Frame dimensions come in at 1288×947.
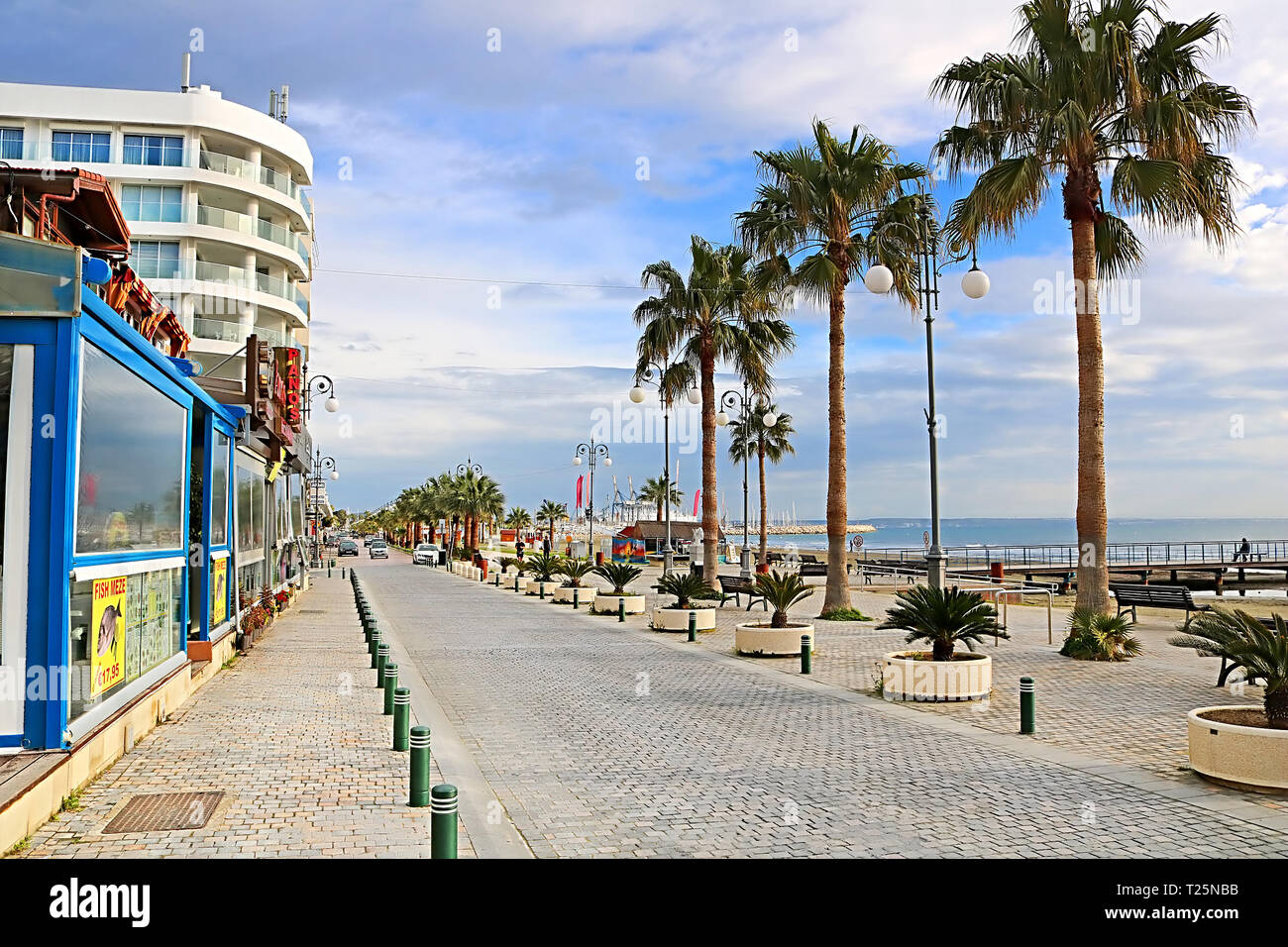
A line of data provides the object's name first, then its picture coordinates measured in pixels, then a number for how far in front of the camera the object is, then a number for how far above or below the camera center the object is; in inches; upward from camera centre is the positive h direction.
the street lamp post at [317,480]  2325.2 +64.8
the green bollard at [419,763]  298.0 -75.5
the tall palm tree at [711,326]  1186.0 +221.8
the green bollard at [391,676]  433.7 -72.1
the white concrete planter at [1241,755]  309.9 -76.1
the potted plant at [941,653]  501.7 -74.0
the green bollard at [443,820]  229.5 -71.3
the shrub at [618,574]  1094.4 -70.6
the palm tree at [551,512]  3634.1 -10.5
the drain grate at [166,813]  270.5 -86.1
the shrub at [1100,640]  627.5 -80.6
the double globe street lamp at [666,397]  1162.6 +134.6
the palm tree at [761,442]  2288.4 +169.5
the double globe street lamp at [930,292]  679.7 +153.6
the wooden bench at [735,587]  1059.2 -82.1
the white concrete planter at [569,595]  1253.1 -108.1
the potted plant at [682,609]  870.4 -87.4
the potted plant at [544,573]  1435.8 -91.0
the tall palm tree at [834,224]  890.1 +260.8
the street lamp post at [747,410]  1182.3 +108.7
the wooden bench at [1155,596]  768.3 -66.6
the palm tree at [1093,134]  622.8 +241.3
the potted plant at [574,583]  1228.5 -90.6
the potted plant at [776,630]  679.7 -81.3
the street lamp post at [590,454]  1967.3 +115.3
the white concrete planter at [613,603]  1062.4 -99.4
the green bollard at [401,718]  378.6 -78.7
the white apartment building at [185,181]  1648.6 +545.9
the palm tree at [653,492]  4028.8 +71.7
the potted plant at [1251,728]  311.4 -69.2
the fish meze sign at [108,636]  335.6 -45.0
